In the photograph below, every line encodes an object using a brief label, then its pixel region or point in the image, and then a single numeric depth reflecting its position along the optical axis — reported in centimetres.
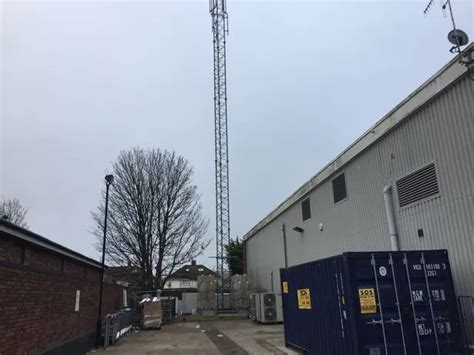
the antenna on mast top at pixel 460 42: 968
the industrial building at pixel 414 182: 1012
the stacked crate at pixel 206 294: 3503
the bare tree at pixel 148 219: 3384
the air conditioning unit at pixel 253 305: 2822
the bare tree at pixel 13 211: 4383
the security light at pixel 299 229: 2315
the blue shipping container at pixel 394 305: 960
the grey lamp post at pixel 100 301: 1701
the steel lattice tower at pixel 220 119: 4409
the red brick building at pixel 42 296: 841
